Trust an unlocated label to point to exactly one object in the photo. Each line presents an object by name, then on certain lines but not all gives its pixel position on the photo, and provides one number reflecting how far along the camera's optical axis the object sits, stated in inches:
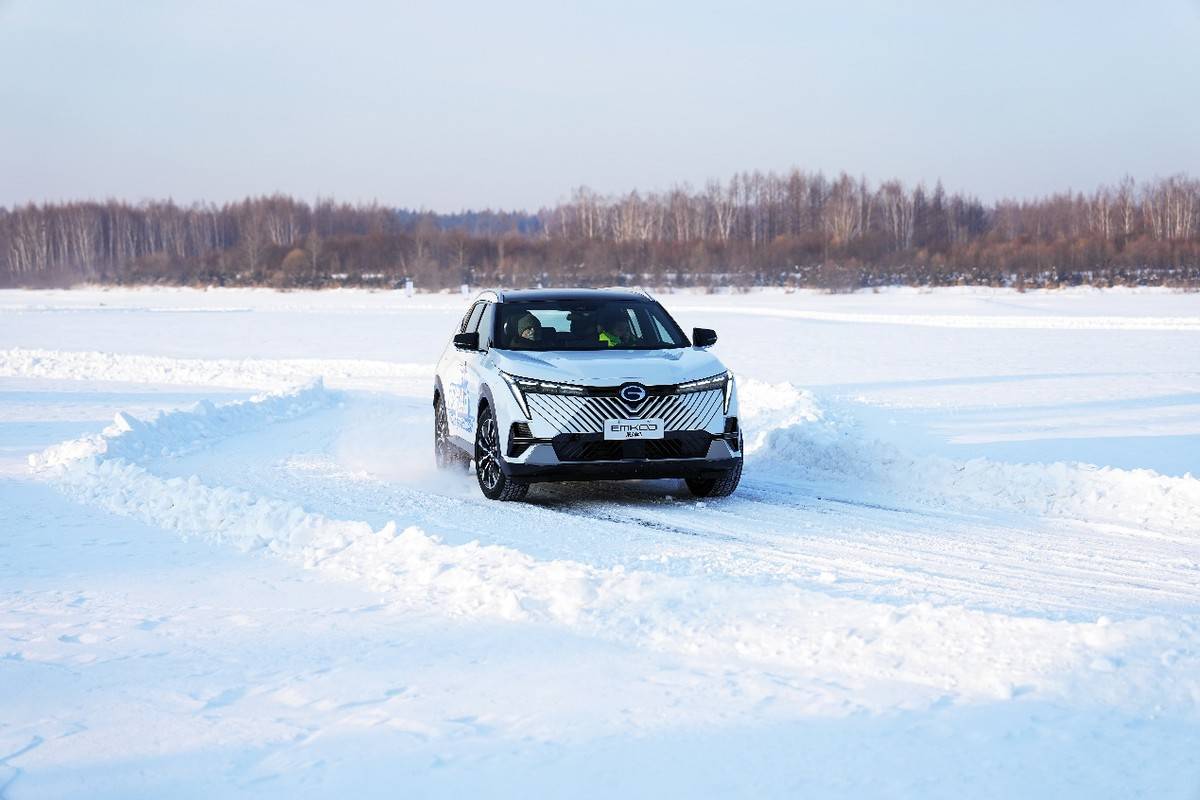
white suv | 358.0
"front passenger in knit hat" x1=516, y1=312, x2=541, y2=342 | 409.4
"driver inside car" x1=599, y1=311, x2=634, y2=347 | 413.7
